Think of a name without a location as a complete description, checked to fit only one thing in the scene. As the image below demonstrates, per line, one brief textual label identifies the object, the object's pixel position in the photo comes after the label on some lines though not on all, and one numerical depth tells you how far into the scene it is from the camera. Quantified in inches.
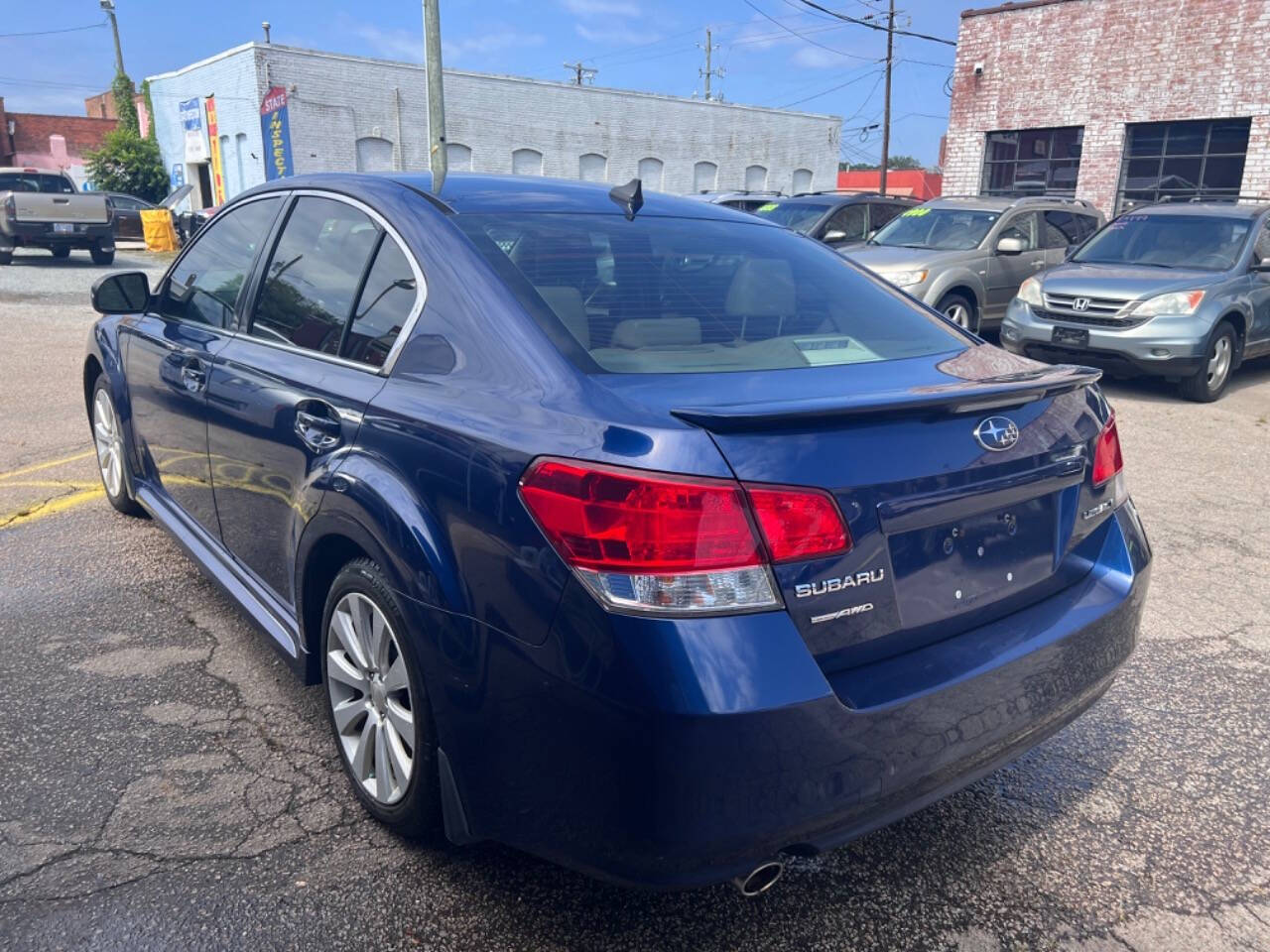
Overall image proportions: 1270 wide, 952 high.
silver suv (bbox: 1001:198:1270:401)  335.0
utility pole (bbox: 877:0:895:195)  1365.7
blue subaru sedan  74.1
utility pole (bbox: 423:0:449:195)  597.9
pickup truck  764.6
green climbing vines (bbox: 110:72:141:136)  1472.7
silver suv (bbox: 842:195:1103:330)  416.8
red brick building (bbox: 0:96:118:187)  1930.4
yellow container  973.8
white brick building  1095.0
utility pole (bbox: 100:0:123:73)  1647.4
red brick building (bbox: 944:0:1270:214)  749.3
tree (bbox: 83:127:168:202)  1379.2
